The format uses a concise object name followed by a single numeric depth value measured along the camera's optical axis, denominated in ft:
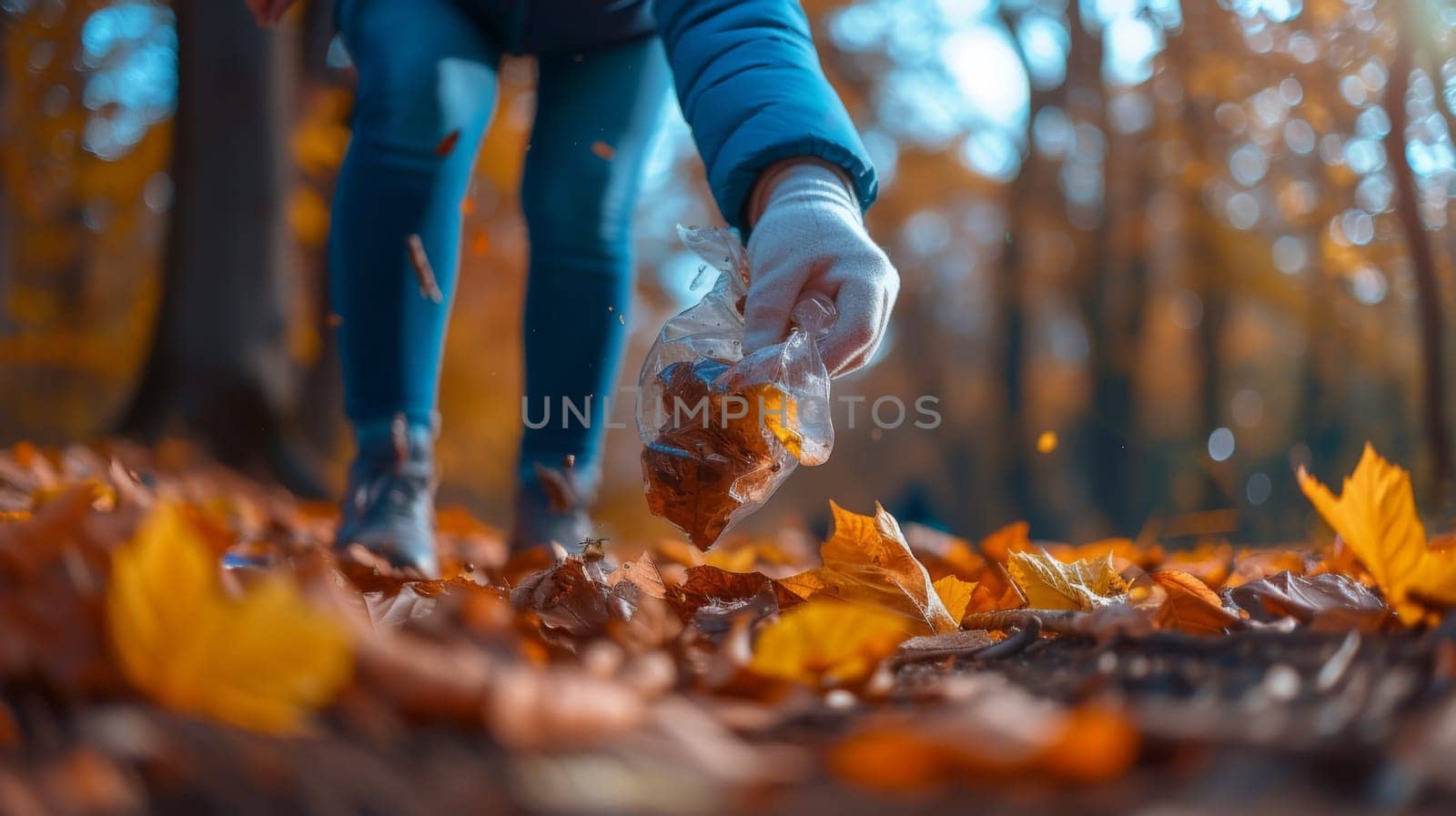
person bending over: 4.50
